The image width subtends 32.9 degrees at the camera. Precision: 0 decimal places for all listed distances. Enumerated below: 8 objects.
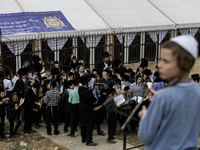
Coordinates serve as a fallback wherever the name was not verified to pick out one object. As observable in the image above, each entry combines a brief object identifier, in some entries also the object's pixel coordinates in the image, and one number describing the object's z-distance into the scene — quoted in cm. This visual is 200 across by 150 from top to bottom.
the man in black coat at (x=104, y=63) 1148
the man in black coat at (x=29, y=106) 862
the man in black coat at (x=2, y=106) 810
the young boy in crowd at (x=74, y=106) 816
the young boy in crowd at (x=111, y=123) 820
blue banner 1375
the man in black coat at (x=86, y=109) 773
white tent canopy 1512
